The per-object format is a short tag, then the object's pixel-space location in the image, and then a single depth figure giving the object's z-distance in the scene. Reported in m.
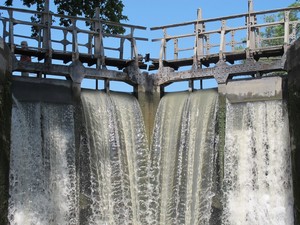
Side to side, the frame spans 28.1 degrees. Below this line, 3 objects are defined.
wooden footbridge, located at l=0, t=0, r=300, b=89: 16.23
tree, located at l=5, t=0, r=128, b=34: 20.78
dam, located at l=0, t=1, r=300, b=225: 14.88
